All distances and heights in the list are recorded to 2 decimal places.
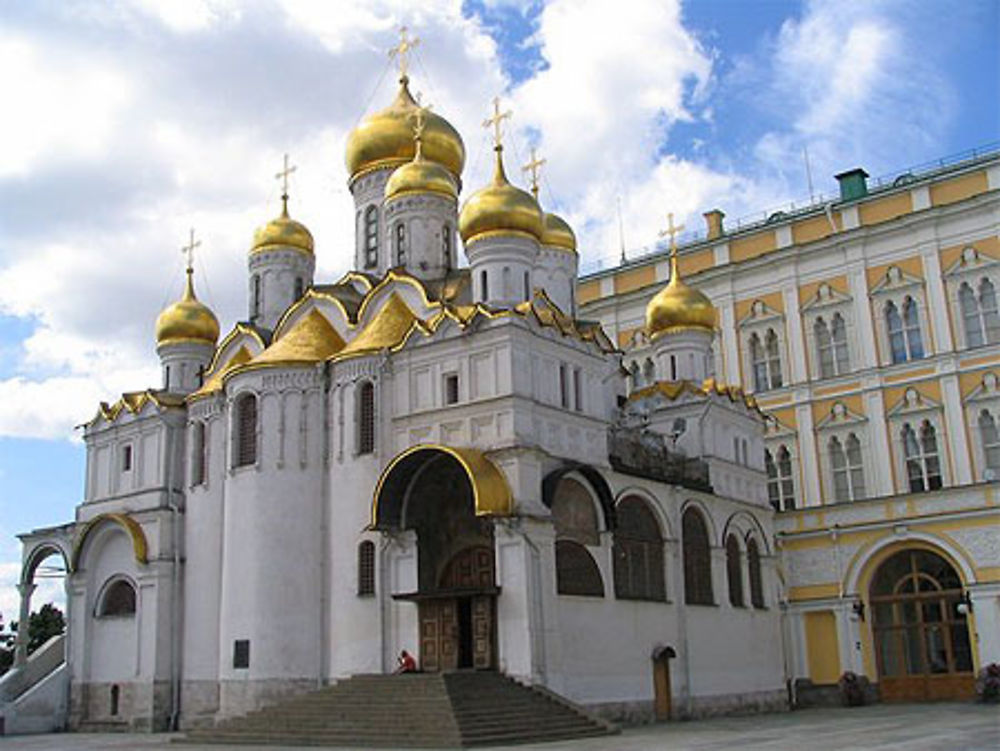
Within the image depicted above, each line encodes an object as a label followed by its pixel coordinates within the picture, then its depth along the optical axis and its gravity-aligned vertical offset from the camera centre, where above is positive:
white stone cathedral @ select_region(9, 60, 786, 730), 22.53 +3.70
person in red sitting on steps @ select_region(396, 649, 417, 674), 21.77 +0.08
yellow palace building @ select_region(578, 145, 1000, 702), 30.23 +6.70
